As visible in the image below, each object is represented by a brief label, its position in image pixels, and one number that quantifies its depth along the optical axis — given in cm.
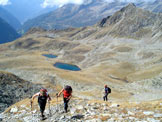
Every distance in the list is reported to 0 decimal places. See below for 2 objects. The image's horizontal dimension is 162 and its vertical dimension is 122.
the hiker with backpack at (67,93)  1598
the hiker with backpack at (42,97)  1486
